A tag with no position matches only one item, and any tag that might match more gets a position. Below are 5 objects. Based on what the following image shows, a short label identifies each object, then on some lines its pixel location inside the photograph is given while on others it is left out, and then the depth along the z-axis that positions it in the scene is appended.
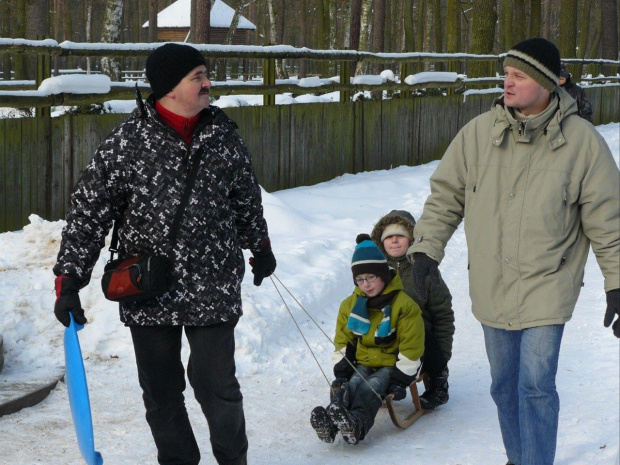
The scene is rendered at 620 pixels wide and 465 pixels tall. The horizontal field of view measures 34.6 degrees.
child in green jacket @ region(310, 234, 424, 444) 4.87
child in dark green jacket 5.32
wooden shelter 47.81
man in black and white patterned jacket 3.61
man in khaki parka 3.68
